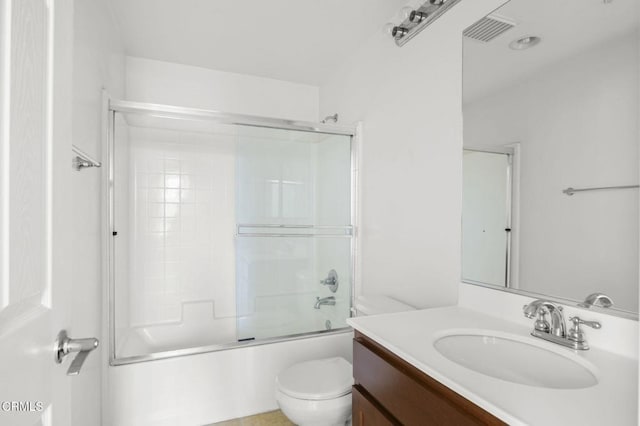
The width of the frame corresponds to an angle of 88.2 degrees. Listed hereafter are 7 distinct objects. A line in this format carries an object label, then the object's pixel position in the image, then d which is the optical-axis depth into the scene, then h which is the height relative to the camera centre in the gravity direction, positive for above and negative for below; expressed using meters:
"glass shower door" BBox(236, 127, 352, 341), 2.17 -0.12
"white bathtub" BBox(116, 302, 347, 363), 2.16 -0.89
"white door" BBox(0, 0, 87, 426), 0.47 +0.01
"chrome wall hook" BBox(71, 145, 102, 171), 1.25 +0.20
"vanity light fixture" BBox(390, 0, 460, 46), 1.36 +0.88
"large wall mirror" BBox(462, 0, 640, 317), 0.92 +0.22
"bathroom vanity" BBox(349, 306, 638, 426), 0.65 -0.39
